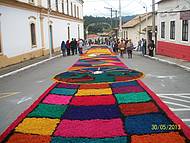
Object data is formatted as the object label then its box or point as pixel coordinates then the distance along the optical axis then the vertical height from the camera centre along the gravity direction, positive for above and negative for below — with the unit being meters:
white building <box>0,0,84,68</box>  15.34 +1.59
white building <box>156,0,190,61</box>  15.37 +1.18
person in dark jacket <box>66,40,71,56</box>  22.53 -0.29
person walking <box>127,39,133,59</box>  18.54 -0.26
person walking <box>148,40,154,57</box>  19.05 -0.21
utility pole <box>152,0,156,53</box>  19.73 +2.06
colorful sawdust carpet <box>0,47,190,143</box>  4.82 -1.83
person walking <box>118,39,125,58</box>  19.42 -0.17
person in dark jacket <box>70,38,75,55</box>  22.90 -0.05
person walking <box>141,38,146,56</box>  20.56 -0.26
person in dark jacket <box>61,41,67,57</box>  21.74 -0.17
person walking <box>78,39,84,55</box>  22.55 -0.06
